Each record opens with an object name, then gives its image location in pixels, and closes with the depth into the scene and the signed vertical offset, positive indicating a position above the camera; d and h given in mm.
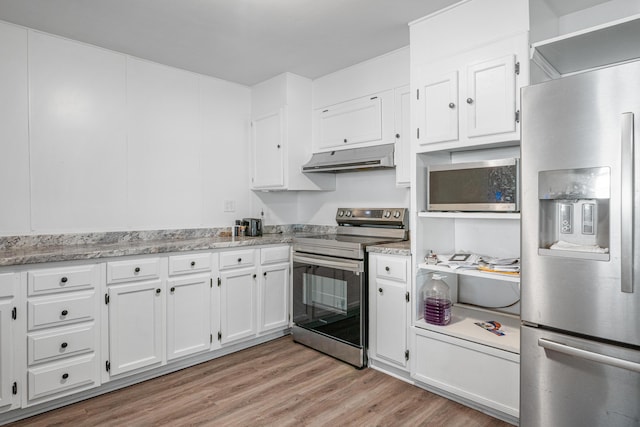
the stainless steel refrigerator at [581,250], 1410 -165
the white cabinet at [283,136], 3576 +741
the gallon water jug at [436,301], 2428 -607
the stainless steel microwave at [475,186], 2117 +147
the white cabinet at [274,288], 3309 -711
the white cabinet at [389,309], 2600 -716
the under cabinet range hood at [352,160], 3020 +446
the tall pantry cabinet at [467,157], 2096 +379
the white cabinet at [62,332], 2199 -747
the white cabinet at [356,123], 3131 +796
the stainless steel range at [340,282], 2820 -583
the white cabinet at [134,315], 2494 -730
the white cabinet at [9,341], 2102 -746
